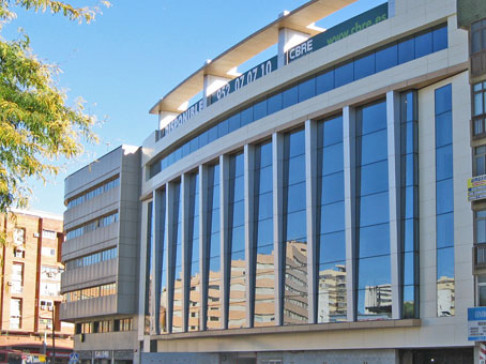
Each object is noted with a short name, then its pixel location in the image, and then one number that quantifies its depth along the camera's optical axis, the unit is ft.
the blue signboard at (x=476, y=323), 96.68
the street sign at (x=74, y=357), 169.17
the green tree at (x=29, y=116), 49.90
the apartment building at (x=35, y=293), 294.87
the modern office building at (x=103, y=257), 196.13
